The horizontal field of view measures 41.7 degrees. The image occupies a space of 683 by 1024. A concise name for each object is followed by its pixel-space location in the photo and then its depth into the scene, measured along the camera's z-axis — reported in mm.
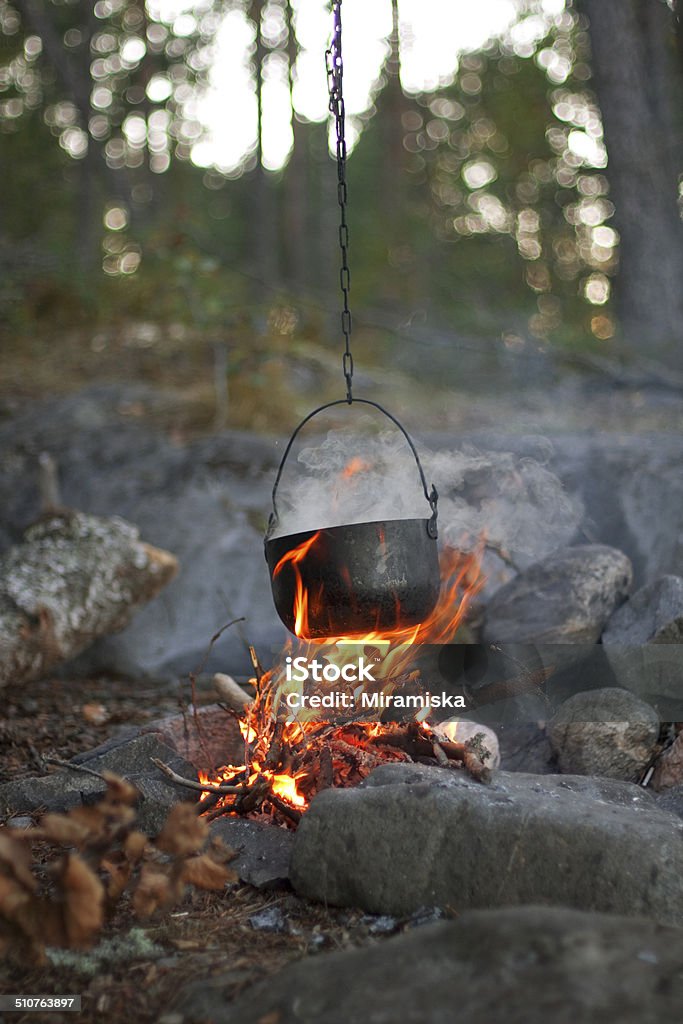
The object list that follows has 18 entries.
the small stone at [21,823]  2814
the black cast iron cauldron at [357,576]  2943
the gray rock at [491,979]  1514
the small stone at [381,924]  2225
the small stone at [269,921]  2275
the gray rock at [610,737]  3246
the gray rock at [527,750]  3459
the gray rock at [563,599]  3789
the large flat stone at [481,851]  2148
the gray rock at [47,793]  2898
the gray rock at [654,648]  3438
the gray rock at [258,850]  2494
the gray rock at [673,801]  2787
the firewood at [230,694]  3545
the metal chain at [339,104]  3066
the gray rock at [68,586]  4359
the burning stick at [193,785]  2746
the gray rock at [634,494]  4637
